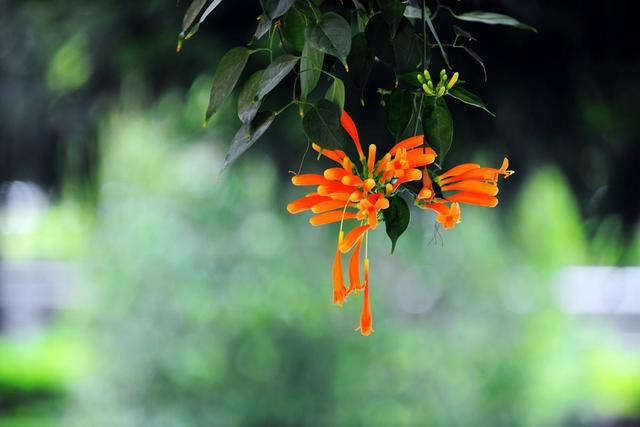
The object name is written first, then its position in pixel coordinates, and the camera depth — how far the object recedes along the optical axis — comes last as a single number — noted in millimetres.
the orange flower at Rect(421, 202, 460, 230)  3134
